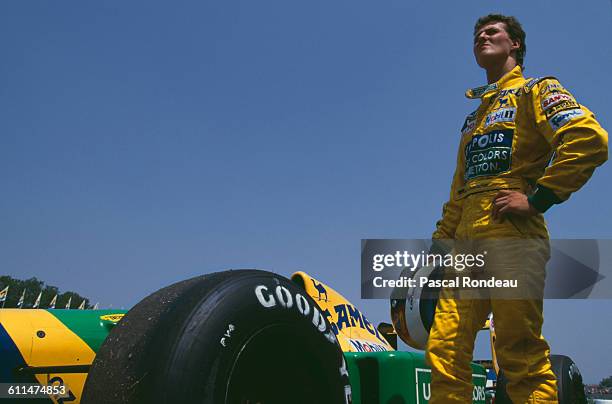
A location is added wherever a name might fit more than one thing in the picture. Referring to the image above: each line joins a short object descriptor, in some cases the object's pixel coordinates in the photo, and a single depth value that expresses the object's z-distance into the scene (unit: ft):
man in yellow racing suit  7.13
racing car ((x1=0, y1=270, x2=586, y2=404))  5.05
